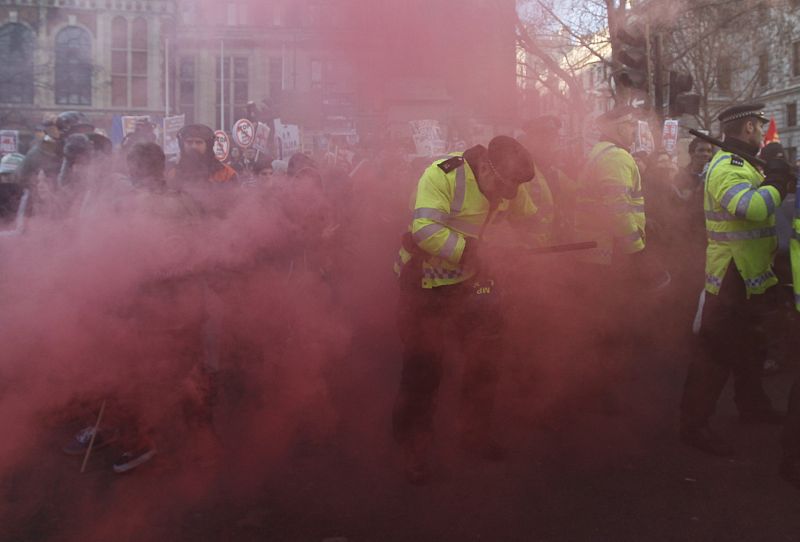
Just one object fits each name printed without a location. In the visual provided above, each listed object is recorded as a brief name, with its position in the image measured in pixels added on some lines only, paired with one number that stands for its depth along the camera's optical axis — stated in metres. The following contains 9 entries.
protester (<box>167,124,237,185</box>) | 4.42
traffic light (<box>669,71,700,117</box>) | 8.20
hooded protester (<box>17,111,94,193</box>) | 5.28
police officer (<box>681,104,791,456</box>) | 3.51
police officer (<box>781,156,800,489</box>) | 3.11
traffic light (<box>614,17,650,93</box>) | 7.68
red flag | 5.76
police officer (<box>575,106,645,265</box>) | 4.10
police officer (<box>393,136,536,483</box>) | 3.17
